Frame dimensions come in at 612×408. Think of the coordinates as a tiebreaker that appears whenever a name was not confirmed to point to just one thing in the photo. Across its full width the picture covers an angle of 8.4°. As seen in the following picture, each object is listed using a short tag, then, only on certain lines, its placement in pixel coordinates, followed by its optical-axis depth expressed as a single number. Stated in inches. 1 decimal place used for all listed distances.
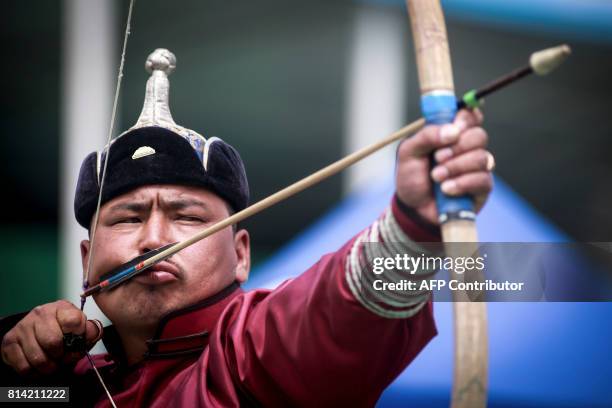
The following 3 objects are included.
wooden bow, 184.2
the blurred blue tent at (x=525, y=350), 208.1
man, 185.4
